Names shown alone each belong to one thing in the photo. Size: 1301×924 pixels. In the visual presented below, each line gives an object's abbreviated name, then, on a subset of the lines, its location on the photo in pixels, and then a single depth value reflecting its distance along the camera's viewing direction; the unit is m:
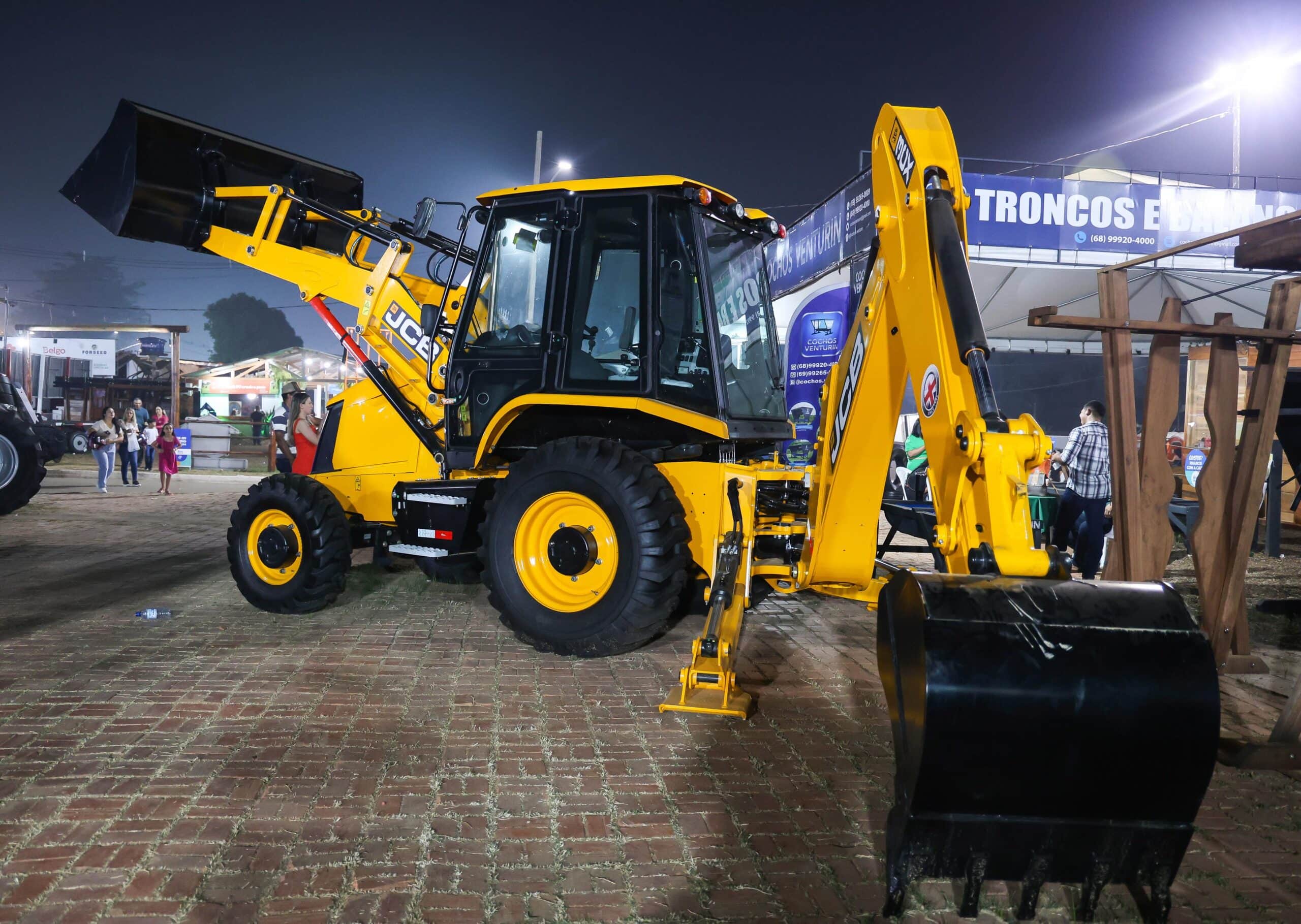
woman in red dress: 8.66
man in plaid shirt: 7.30
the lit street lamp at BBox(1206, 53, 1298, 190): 20.67
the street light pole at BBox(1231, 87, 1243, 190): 21.33
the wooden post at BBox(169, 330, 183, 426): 29.46
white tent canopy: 14.64
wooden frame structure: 5.13
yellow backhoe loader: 2.20
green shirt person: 10.68
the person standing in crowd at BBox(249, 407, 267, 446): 32.25
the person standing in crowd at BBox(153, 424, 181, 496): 16.17
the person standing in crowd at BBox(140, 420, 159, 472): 19.19
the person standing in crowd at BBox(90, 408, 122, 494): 15.76
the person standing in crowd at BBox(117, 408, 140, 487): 17.45
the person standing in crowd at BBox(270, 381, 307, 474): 9.65
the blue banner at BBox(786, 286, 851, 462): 10.52
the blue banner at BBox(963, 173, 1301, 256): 13.43
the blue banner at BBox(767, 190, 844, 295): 12.75
